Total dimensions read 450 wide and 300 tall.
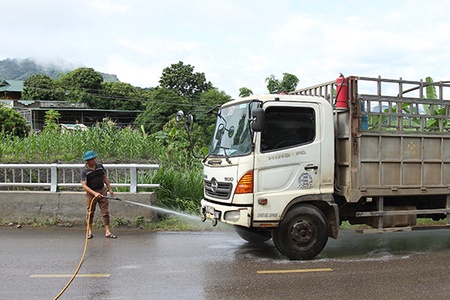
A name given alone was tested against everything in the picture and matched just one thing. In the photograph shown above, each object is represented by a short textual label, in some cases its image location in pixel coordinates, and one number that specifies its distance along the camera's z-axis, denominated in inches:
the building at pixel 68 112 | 1874.1
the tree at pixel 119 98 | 2313.0
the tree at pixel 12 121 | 820.0
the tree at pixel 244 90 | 1484.0
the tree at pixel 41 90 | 2315.5
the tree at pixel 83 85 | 2325.3
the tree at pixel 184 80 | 2048.5
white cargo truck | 248.5
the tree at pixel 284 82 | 1314.0
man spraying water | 312.5
